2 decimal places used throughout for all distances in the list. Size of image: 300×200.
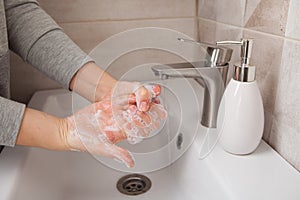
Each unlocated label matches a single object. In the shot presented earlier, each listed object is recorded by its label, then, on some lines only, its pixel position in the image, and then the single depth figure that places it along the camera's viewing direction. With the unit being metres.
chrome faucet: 0.48
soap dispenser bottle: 0.42
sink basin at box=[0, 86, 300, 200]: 0.39
